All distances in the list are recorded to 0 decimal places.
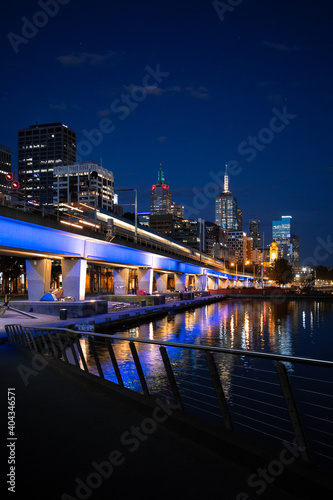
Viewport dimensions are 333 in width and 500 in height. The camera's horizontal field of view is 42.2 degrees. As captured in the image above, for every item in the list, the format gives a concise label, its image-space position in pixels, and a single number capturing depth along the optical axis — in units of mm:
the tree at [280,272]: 161625
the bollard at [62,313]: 31889
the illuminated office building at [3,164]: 189000
